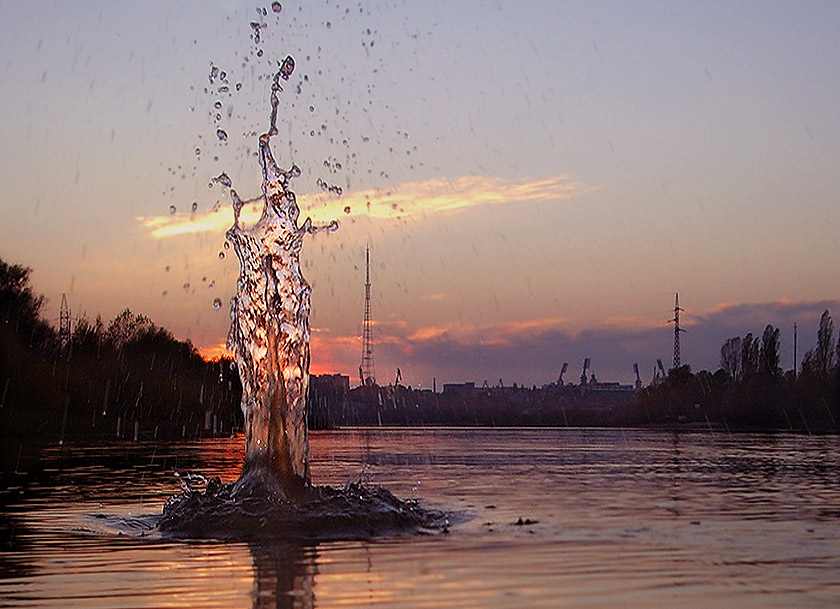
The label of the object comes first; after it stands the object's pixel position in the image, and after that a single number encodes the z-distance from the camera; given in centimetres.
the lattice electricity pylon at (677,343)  12325
